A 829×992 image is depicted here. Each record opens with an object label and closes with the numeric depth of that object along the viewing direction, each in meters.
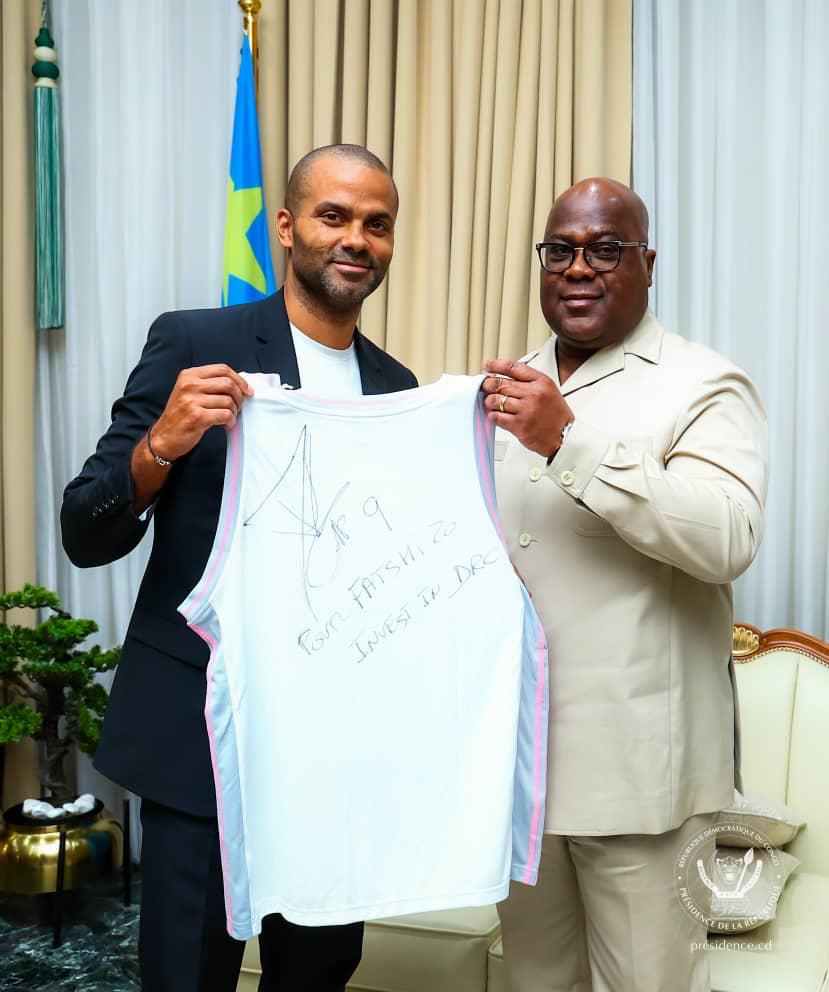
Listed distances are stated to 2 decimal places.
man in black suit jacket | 1.55
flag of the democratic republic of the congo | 3.13
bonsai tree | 3.02
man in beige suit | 1.51
